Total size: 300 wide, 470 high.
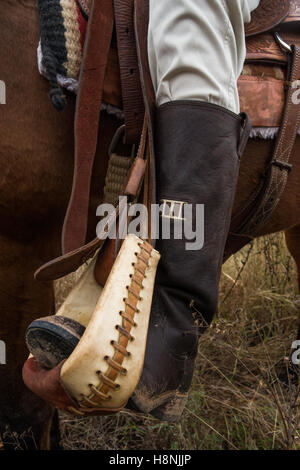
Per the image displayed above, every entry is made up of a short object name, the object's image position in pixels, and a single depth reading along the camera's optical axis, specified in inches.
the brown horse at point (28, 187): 47.1
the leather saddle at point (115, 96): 43.9
